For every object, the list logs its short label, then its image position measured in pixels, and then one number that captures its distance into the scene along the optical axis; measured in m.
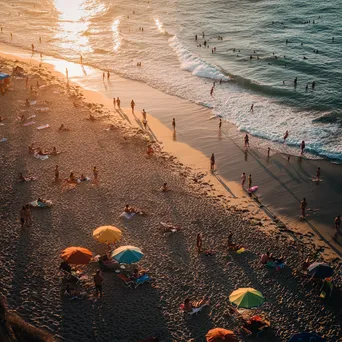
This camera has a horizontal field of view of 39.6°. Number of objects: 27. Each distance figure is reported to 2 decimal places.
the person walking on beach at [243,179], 30.75
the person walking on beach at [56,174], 30.17
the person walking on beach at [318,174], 31.17
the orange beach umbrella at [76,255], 21.72
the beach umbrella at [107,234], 23.42
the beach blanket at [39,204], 27.33
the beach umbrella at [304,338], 17.86
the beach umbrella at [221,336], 18.03
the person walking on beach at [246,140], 35.42
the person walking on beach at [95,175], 30.25
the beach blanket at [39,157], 33.38
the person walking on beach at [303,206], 27.51
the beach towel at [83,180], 30.68
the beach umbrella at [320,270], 21.80
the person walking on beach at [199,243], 24.27
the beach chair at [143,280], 21.78
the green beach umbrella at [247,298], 19.72
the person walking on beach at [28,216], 25.40
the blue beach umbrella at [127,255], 21.92
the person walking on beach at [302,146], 34.88
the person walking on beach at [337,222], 26.38
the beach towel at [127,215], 27.09
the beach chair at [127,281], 21.75
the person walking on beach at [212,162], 32.88
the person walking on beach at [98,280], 20.47
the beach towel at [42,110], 41.03
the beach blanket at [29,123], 38.22
